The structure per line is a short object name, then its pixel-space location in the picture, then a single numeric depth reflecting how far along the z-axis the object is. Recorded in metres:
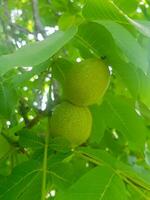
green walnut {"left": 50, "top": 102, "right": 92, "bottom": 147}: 0.33
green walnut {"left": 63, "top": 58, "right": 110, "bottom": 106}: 0.32
